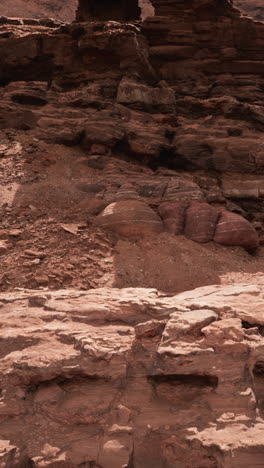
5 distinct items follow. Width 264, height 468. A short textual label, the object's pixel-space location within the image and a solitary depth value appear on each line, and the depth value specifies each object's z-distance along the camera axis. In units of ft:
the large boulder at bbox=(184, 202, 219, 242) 34.78
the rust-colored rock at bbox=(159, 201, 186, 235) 35.22
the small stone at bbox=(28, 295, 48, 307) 19.01
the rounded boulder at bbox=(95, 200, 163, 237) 33.96
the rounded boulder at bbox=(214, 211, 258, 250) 34.76
